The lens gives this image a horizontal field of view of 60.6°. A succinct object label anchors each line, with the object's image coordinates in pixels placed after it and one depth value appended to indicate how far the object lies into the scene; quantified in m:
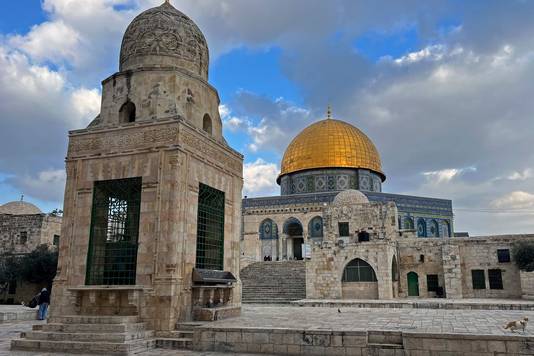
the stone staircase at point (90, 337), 8.23
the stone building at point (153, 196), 9.74
